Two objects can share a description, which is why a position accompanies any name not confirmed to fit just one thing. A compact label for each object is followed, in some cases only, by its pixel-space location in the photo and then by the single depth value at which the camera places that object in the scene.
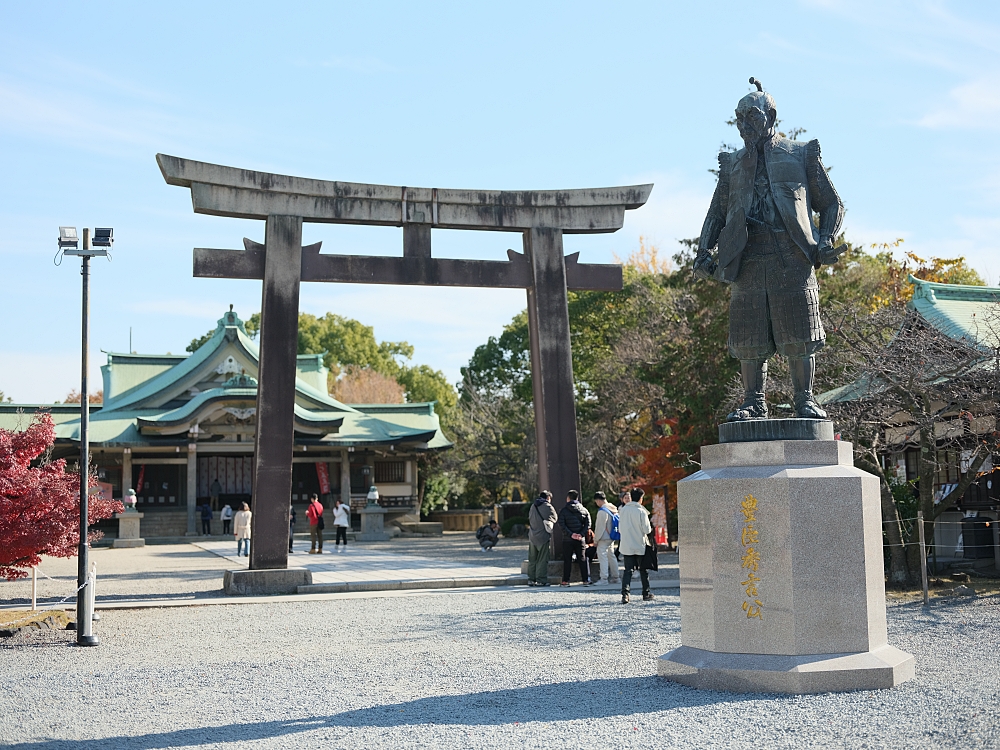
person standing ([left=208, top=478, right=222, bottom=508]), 35.25
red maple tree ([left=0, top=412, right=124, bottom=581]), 10.93
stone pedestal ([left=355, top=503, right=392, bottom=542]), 31.61
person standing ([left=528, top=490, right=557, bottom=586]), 13.87
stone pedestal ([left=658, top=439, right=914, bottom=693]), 6.16
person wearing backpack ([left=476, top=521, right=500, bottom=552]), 24.30
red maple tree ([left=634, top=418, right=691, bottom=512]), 20.77
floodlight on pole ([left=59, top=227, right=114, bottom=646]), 9.45
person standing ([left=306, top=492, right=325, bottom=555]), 22.90
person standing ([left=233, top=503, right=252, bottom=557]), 22.25
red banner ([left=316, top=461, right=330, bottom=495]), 35.81
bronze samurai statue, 7.08
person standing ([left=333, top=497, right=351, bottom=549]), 26.36
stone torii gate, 13.55
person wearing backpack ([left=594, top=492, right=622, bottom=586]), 13.88
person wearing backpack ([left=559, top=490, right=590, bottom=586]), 13.97
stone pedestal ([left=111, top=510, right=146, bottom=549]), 29.81
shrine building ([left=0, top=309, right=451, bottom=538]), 33.03
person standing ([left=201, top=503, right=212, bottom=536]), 32.91
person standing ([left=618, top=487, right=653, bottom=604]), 12.00
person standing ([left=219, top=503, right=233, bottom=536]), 32.34
